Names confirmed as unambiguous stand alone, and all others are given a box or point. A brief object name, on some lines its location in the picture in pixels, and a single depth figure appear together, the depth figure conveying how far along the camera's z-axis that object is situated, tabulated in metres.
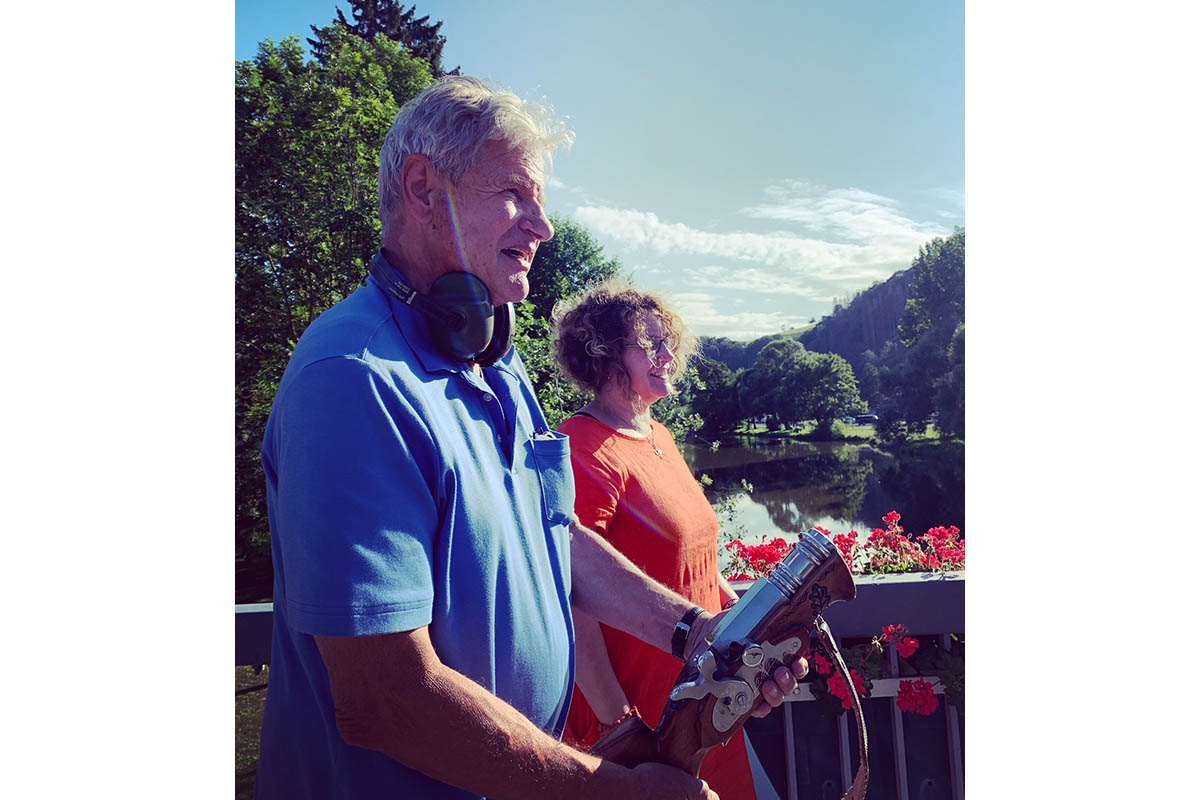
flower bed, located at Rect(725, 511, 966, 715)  1.65
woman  1.21
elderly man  0.68
